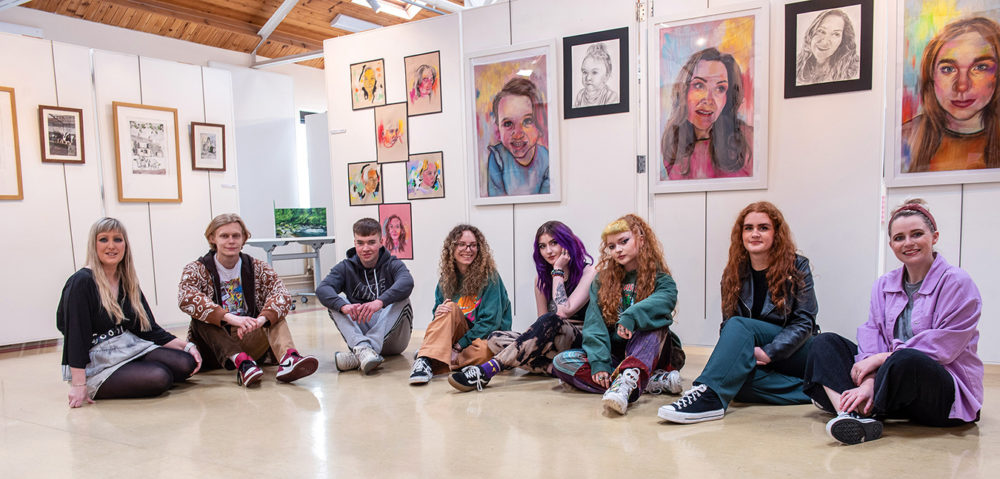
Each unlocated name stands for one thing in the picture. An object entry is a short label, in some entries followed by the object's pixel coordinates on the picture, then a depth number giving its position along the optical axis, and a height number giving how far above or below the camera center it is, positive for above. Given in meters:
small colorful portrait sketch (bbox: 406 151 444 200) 4.88 +0.20
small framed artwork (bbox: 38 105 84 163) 5.01 +0.67
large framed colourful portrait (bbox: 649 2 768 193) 3.70 +0.59
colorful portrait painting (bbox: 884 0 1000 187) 3.22 +0.50
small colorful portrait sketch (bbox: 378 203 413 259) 5.05 -0.25
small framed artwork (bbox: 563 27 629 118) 4.11 +0.87
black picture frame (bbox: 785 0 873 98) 3.44 +0.84
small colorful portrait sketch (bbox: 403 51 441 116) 4.85 +0.98
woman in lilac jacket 2.25 -0.67
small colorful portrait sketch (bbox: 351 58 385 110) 5.11 +1.03
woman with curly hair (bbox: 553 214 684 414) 2.88 -0.64
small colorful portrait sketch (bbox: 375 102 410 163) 5.01 +0.58
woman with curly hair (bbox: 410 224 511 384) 3.54 -0.68
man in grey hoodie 3.76 -0.65
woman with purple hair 3.26 -0.69
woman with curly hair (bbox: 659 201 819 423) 2.61 -0.64
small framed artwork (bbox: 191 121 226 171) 6.05 +0.62
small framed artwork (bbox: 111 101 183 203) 5.54 +0.53
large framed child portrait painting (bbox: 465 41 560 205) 4.38 +0.56
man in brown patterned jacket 3.46 -0.64
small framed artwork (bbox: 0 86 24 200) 4.79 +0.49
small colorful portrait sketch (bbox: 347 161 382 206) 5.16 +0.16
